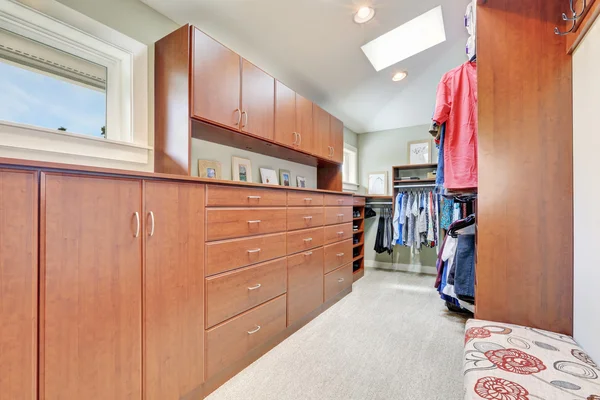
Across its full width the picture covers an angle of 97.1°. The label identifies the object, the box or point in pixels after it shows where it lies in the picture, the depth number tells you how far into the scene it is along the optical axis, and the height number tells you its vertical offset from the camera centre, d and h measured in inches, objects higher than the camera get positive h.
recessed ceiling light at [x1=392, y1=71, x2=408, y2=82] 133.8 +63.7
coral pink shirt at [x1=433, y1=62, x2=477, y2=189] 65.5 +19.8
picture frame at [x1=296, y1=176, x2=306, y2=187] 124.3 +8.8
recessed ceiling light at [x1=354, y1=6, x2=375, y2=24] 89.0 +63.7
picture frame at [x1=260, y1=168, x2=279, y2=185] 103.7 +9.4
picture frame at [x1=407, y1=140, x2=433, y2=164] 164.4 +30.4
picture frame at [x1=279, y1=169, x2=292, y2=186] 114.3 +9.8
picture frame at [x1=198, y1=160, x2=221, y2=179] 80.4 +9.4
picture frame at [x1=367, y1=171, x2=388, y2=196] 178.1 +11.4
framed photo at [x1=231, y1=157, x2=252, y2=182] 91.4 +10.7
